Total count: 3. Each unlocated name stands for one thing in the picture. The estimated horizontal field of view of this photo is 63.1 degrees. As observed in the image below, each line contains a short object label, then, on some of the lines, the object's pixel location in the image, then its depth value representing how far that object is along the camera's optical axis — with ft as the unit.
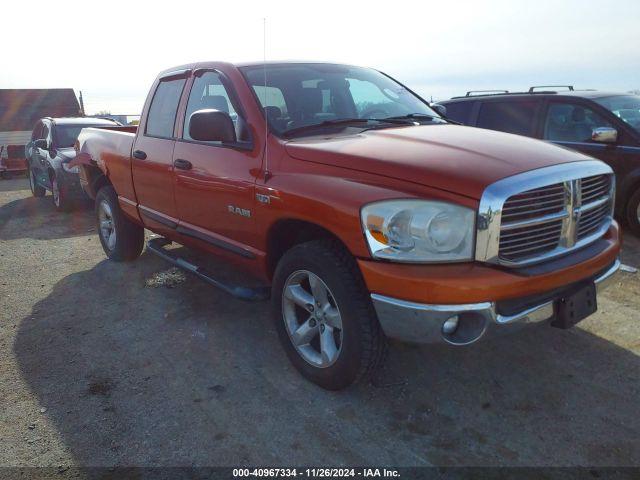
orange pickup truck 7.86
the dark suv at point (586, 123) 19.15
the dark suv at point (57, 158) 28.84
